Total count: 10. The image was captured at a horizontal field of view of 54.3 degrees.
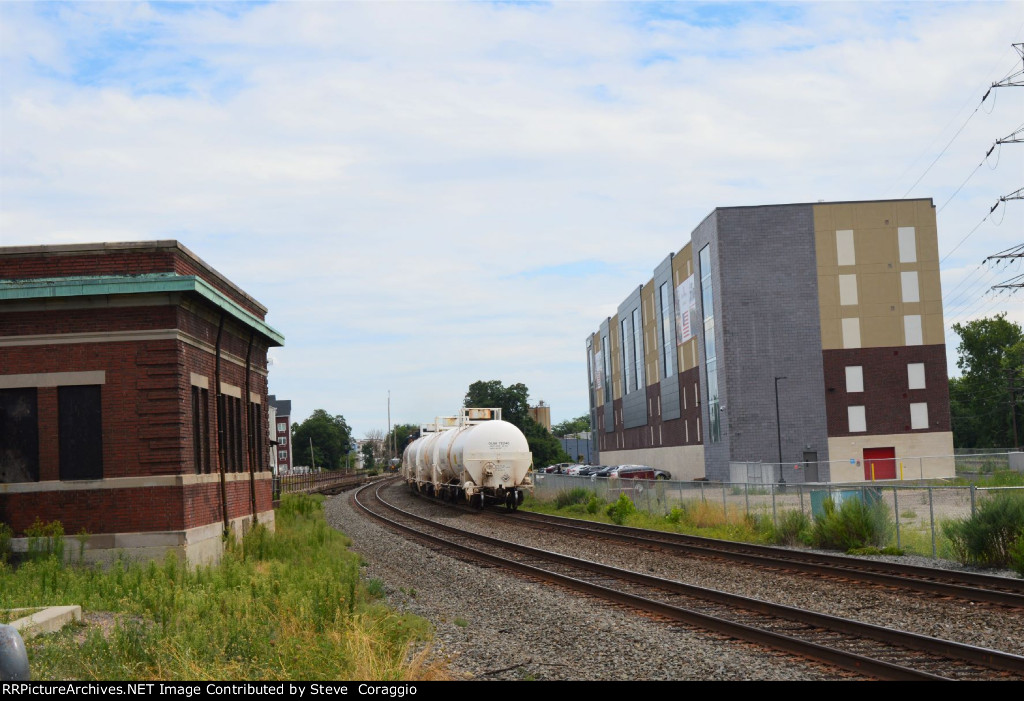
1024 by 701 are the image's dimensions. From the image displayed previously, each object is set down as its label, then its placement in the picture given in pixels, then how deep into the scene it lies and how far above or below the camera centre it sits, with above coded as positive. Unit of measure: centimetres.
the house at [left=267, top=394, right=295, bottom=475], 11481 -137
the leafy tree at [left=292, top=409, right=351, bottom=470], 16038 -215
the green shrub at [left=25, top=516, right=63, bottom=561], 1702 -171
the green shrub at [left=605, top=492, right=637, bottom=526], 3134 -299
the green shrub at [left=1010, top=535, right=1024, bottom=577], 1596 -256
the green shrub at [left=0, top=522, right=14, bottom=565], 1697 -171
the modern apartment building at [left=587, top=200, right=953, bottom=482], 6091 +424
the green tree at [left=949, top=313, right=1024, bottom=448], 11000 +170
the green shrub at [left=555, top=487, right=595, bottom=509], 3925 -319
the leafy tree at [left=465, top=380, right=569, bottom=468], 15371 +352
